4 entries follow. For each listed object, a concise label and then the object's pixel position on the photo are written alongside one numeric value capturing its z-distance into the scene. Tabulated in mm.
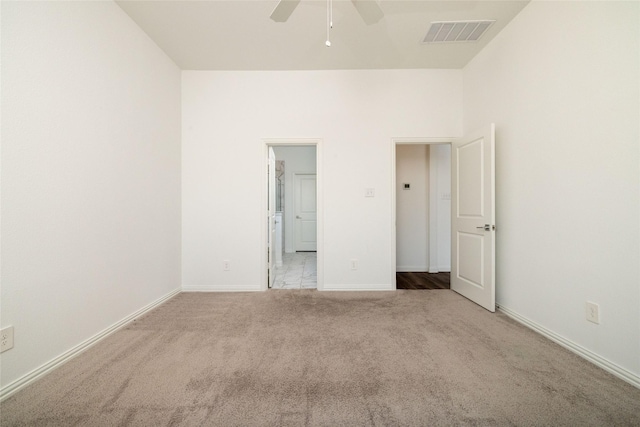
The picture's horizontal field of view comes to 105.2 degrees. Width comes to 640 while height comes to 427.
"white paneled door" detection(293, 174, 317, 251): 6629
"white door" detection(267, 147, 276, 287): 3295
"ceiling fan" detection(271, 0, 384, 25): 1585
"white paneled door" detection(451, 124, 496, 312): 2473
